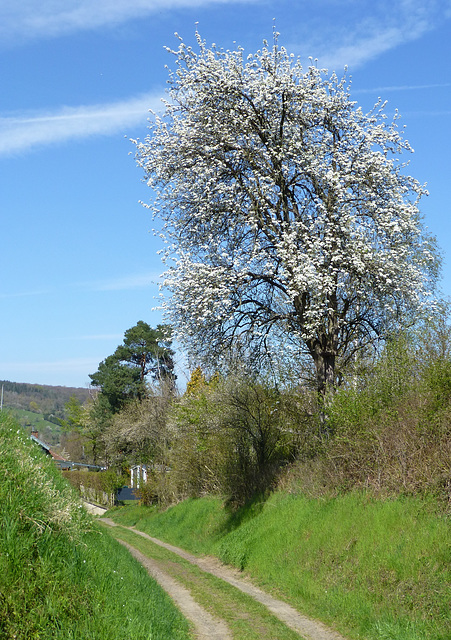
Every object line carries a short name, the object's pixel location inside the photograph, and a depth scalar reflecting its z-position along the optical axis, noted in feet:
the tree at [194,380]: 141.90
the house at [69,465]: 203.54
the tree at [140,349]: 205.57
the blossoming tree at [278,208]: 55.01
